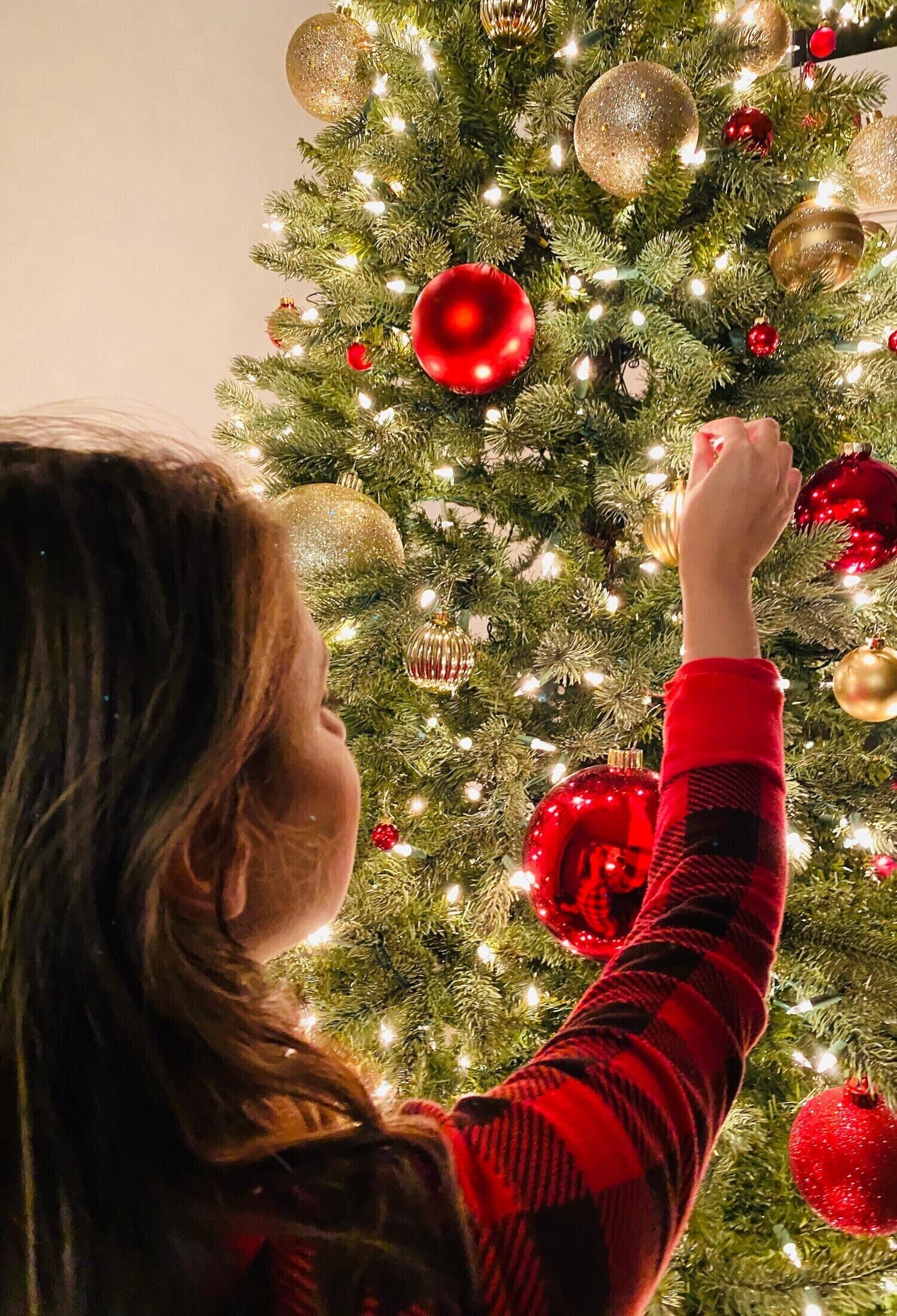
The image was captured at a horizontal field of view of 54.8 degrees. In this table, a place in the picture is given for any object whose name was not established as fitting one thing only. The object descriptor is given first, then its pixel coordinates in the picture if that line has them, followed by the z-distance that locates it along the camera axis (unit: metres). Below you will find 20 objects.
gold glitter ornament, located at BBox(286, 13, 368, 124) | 1.00
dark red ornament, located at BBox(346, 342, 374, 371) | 0.98
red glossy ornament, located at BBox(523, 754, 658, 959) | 0.60
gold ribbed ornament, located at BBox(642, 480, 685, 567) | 0.68
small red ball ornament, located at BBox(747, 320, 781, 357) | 0.76
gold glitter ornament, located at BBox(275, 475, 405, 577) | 0.77
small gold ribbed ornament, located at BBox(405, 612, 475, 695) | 0.77
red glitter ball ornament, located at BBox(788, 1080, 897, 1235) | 0.63
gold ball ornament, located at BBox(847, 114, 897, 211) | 0.92
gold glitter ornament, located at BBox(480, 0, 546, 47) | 0.77
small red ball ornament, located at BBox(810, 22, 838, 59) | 0.95
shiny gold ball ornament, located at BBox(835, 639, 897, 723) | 0.72
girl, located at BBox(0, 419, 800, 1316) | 0.30
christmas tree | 0.72
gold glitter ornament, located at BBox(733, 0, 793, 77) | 0.85
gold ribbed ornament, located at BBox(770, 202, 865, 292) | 0.73
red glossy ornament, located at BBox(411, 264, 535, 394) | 0.74
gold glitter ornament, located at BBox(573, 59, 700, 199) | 0.70
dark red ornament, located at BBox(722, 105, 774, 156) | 0.78
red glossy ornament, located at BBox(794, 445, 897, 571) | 0.66
